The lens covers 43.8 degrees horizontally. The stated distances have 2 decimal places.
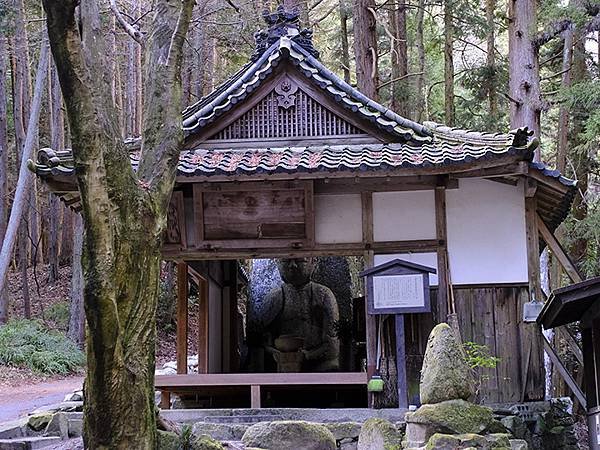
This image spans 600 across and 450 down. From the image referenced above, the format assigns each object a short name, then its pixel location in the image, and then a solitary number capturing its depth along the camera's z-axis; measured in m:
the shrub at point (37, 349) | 17.92
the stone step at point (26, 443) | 7.95
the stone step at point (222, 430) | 8.38
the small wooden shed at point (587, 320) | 7.55
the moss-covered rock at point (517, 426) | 8.90
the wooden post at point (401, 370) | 8.59
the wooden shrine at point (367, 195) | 9.37
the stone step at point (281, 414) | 8.98
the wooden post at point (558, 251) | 10.37
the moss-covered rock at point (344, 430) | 8.16
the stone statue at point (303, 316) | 12.89
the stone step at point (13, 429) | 8.73
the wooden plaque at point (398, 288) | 9.04
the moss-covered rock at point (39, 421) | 9.27
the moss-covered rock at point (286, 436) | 6.86
